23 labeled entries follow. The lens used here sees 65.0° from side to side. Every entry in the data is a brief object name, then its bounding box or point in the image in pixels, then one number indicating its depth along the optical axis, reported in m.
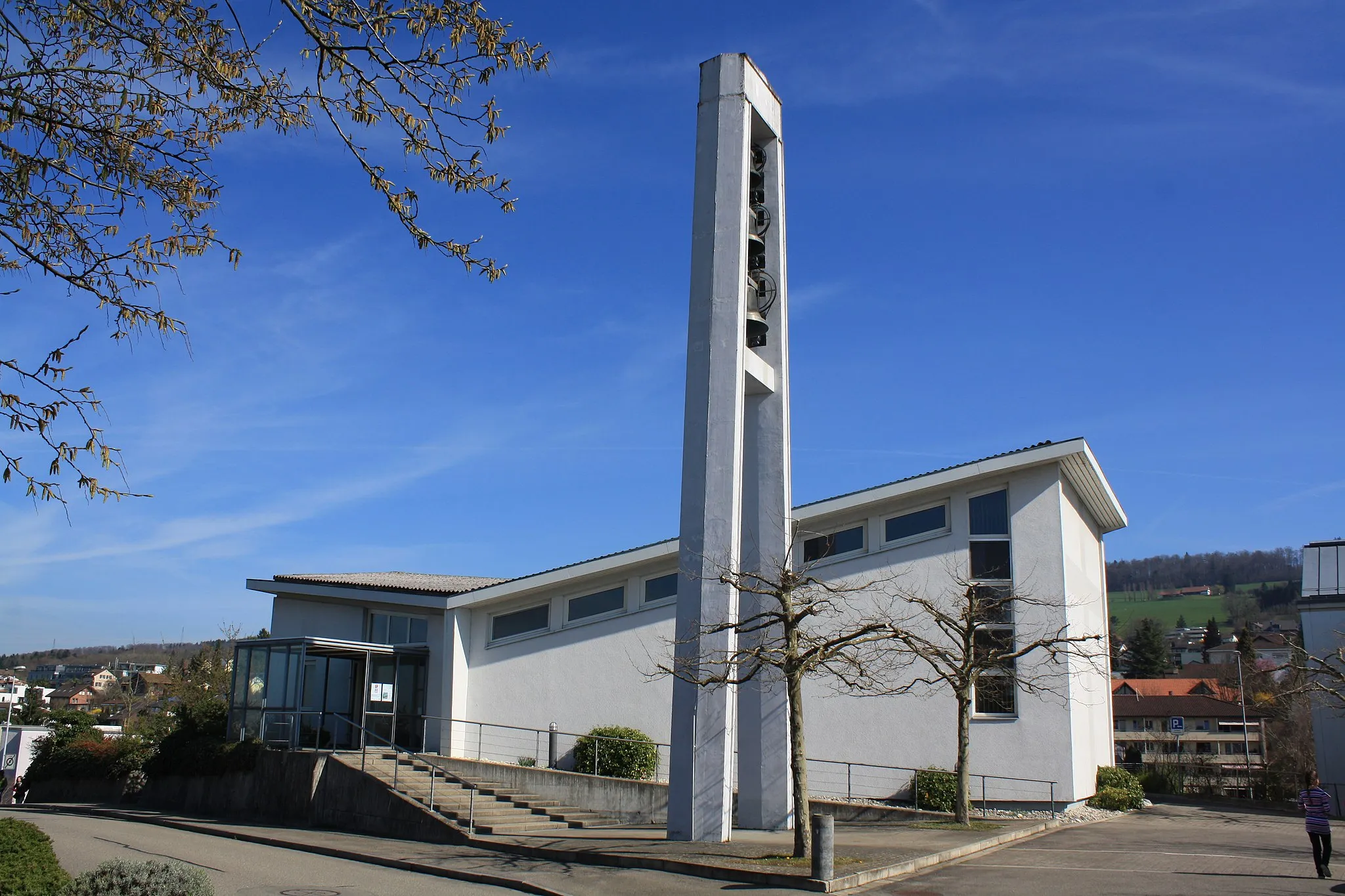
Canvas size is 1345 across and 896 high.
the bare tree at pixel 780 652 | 13.02
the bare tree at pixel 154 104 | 7.08
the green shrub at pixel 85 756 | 23.45
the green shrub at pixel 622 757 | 21.34
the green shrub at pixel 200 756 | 20.98
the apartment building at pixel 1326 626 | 26.22
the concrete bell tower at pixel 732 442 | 14.84
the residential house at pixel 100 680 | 125.06
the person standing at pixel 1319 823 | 12.39
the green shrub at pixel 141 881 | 8.23
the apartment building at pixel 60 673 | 163.04
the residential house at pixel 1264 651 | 109.00
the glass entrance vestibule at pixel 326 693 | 21.91
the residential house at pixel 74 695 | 88.06
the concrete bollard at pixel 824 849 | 11.31
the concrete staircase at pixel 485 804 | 17.28
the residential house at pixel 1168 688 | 77.54
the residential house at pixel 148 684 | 60.14
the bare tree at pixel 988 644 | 18.56
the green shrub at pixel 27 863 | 8.63
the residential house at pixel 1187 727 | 62.75
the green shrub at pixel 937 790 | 19.42
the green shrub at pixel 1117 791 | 21.59
